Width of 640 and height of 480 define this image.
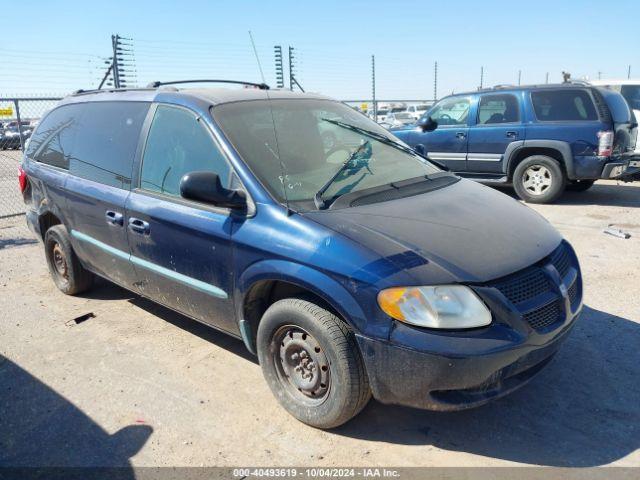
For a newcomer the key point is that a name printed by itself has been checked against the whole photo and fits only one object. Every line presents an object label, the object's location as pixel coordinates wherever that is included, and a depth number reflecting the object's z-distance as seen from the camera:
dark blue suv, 7.94
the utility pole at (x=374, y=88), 18.77
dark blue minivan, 2.47
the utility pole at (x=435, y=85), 21.67
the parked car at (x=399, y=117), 23.92
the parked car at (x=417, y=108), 28.95
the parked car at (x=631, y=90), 11.06
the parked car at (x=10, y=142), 13.61
